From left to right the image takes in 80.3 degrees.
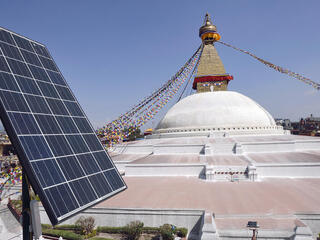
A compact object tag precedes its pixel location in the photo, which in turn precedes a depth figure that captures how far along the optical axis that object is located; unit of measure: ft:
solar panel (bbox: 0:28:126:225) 15.60
